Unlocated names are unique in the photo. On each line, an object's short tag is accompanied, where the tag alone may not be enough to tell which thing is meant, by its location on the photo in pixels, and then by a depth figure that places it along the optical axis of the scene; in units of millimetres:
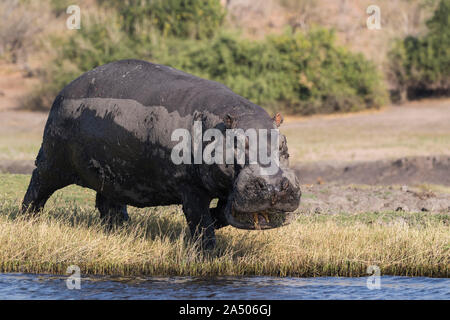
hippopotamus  16266
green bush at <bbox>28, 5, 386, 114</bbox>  56781
